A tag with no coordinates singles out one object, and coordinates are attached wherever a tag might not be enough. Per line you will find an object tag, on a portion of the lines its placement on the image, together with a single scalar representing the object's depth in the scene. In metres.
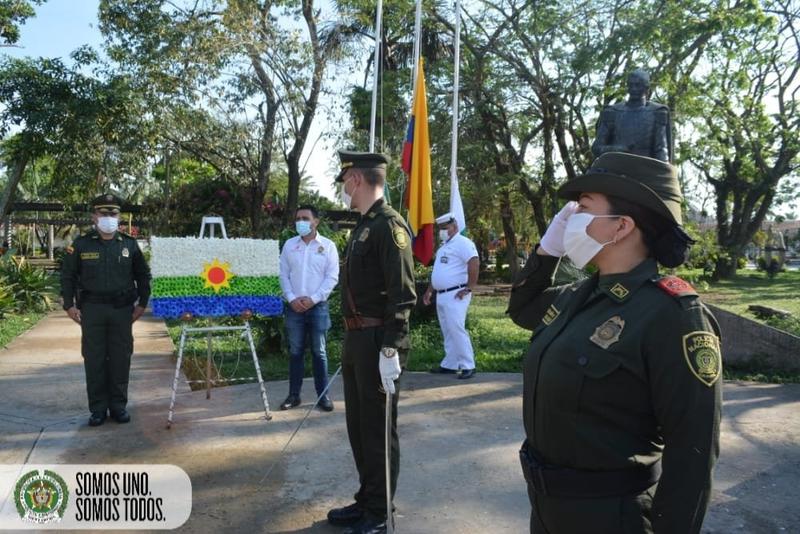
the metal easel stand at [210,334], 5.44
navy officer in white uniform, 7.56
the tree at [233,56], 13.94
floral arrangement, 5.44
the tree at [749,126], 17.47
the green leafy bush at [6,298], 12.67
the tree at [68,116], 12.92
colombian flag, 7.46
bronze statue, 5.41
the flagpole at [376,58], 8.88
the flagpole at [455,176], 8.68
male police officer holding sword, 3.57
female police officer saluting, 1.67
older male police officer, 5.56
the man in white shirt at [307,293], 6.14
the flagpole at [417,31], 9.13
